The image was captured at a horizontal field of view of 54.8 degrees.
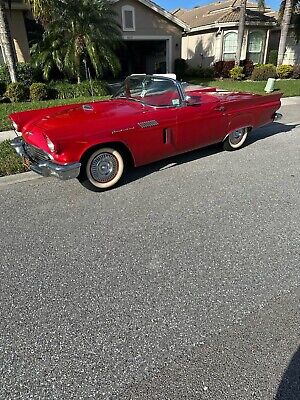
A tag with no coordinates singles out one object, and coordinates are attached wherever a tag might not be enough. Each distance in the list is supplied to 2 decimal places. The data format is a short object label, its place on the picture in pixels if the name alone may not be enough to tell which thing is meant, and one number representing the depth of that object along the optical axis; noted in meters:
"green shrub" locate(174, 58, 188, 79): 18.92
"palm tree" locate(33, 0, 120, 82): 10.52
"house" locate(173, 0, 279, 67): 19.69
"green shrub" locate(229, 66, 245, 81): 17.25
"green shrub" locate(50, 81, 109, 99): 11.20
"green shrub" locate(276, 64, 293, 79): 16.97
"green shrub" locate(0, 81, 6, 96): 11.40
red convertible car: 3.63
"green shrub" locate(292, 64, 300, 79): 17.61
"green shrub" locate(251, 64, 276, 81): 16.61
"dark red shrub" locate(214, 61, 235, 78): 18.55
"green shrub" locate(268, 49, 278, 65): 21.05
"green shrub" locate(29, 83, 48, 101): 10.52
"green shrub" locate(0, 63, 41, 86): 11.55
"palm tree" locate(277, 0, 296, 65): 15.65
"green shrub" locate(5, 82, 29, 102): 10.43
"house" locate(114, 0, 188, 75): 16.27
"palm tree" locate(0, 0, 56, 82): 9.02
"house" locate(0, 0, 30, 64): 12.93
